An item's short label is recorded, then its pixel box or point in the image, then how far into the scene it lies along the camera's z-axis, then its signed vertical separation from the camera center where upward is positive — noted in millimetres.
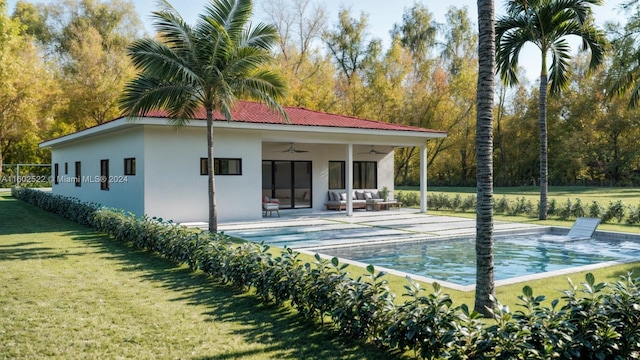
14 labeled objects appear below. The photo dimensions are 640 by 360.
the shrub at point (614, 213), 17547 -1310
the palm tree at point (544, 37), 17188 +4941
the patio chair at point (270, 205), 19453 -1055
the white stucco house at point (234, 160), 16141 +697
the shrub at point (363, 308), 5137 -1371
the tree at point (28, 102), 34750 +5526
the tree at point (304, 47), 39844 +11107
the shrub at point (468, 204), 22438 -1228
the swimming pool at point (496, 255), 10273 -1895
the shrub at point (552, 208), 19503 -1263
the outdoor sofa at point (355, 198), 21906 -959
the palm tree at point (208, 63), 11492 +2691
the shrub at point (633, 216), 17031 -1393
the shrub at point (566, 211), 18759 -1319
